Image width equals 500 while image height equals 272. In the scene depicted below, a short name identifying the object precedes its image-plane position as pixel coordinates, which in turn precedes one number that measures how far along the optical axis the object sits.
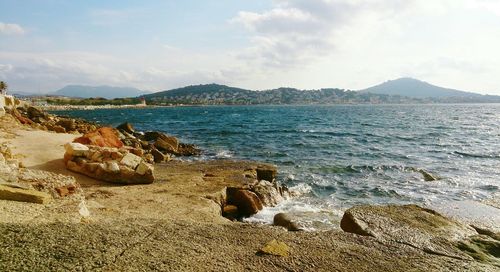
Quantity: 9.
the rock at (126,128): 38.03
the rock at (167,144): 29.88
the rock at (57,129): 28.98
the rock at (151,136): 35.84
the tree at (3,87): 58.72
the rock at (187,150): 29.71
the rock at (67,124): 32.25
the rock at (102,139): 19.83
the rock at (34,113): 37.94
